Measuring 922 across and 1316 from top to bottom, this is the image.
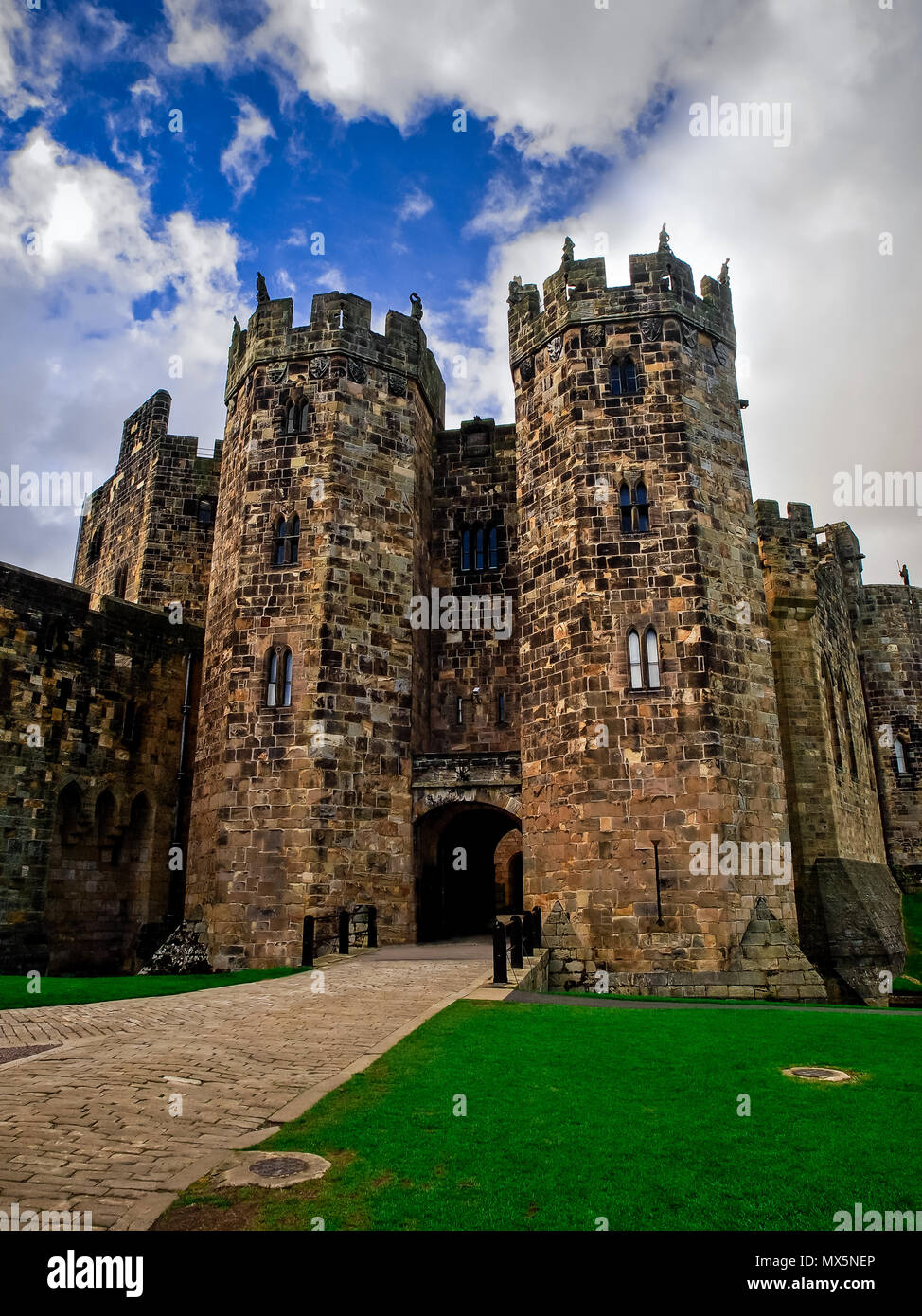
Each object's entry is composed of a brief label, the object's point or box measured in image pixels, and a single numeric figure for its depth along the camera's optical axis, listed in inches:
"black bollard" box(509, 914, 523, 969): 596.3
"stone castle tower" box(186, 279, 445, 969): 777.6
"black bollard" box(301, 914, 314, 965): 658.0
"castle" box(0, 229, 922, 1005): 716.0
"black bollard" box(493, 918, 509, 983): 531.6
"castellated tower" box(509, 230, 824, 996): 688.4
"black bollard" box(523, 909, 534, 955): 660.8
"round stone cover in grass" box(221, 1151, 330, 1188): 208.7
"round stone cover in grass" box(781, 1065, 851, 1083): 314.7
